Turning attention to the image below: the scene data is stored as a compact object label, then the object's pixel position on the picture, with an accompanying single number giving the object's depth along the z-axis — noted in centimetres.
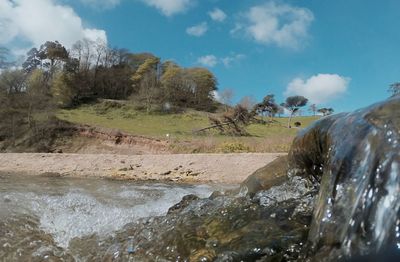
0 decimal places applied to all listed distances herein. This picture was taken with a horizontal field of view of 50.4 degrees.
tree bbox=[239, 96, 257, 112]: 4863
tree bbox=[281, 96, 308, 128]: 7044
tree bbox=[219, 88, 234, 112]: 6175
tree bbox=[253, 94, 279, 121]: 4612
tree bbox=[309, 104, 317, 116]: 8731
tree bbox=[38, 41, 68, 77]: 6606
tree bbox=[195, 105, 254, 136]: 3450
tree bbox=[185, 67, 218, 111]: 6256
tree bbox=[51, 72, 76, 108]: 5444
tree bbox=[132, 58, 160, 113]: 5747
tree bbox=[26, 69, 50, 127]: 3903
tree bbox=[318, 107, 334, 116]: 7676
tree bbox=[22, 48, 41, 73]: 6738
